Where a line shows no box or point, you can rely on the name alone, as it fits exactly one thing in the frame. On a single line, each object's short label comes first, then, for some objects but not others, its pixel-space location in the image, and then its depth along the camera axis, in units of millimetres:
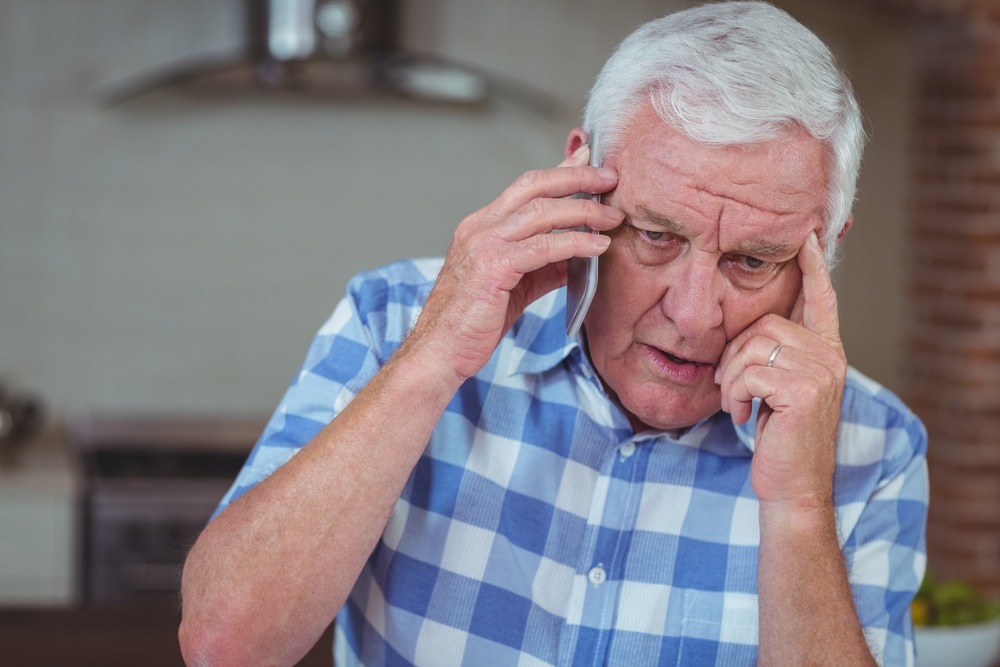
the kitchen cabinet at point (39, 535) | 2818
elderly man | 1158
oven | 2863
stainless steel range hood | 2965
